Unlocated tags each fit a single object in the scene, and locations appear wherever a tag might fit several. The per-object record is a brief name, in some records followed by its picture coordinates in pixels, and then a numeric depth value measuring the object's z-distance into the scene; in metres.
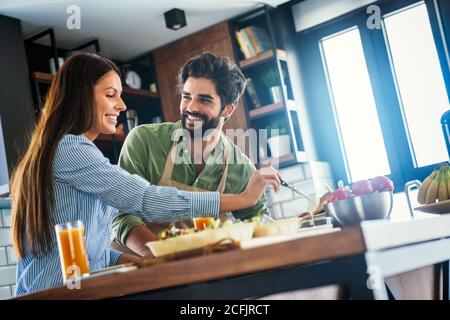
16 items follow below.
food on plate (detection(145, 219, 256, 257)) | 1.25
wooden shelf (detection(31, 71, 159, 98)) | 4.09
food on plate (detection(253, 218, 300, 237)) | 1.38
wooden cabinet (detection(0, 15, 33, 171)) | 3.79
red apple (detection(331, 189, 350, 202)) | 1.71
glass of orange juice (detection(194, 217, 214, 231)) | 1.75
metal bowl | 1.56
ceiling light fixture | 4.34
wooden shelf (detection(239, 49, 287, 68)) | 4.39
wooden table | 1.01
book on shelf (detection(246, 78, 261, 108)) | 4.50
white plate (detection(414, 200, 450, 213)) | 1.85
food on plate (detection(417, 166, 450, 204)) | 1.96
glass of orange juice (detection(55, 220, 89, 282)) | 1.49
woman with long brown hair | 1.64
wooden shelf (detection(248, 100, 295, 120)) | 4.34
